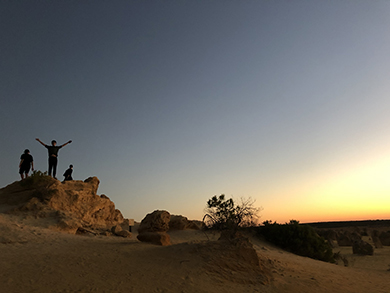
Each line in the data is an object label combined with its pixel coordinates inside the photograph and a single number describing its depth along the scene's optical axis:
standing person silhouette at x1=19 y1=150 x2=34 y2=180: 15.02
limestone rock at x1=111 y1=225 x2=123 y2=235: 14.60
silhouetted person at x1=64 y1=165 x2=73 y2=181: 18.72
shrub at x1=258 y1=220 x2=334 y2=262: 18.98
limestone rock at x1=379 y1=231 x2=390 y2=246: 27.28
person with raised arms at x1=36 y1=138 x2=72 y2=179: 15.09
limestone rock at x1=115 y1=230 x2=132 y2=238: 14.54
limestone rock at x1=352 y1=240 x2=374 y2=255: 21.31
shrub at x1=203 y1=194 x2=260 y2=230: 15.21
